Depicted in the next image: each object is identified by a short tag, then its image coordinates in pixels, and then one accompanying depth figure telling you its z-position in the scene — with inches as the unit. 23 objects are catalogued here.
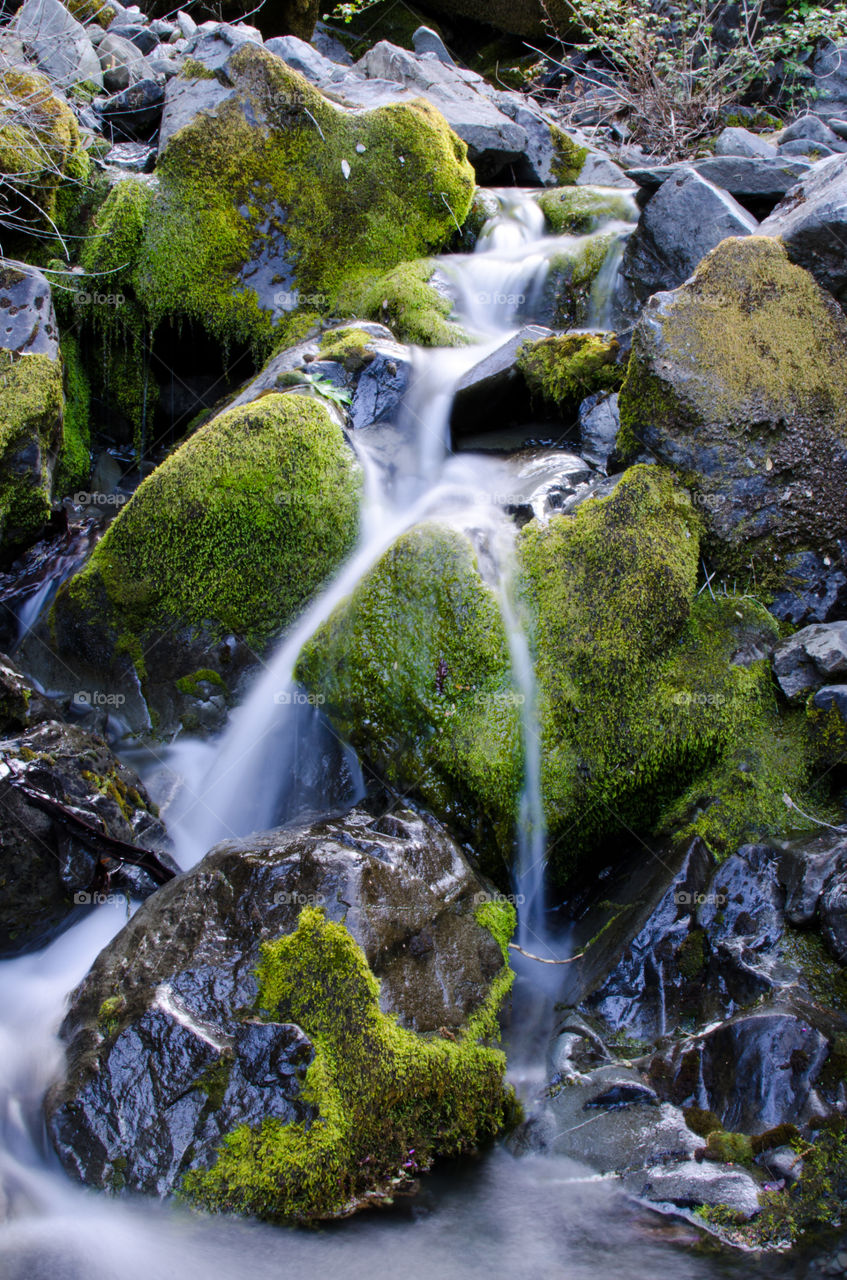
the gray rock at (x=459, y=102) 360.2
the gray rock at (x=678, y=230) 251.1
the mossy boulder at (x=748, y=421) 176.7
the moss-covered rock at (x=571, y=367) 225.1
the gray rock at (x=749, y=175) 268.1
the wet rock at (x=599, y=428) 211.9
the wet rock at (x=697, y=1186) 102.0
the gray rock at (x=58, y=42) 307.3
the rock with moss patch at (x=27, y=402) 228.8
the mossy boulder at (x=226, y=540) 202.5
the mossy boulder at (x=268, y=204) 279.7
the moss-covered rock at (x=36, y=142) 257.3
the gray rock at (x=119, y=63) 337.1
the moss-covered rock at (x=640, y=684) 155.9
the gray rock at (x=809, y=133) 364.5
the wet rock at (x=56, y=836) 154.2
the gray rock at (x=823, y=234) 185.9
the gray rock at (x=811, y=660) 153.2
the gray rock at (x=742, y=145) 327.3
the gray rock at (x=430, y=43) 480.1
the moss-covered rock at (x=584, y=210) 333.7
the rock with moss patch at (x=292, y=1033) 109.5
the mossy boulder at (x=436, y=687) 157.0
